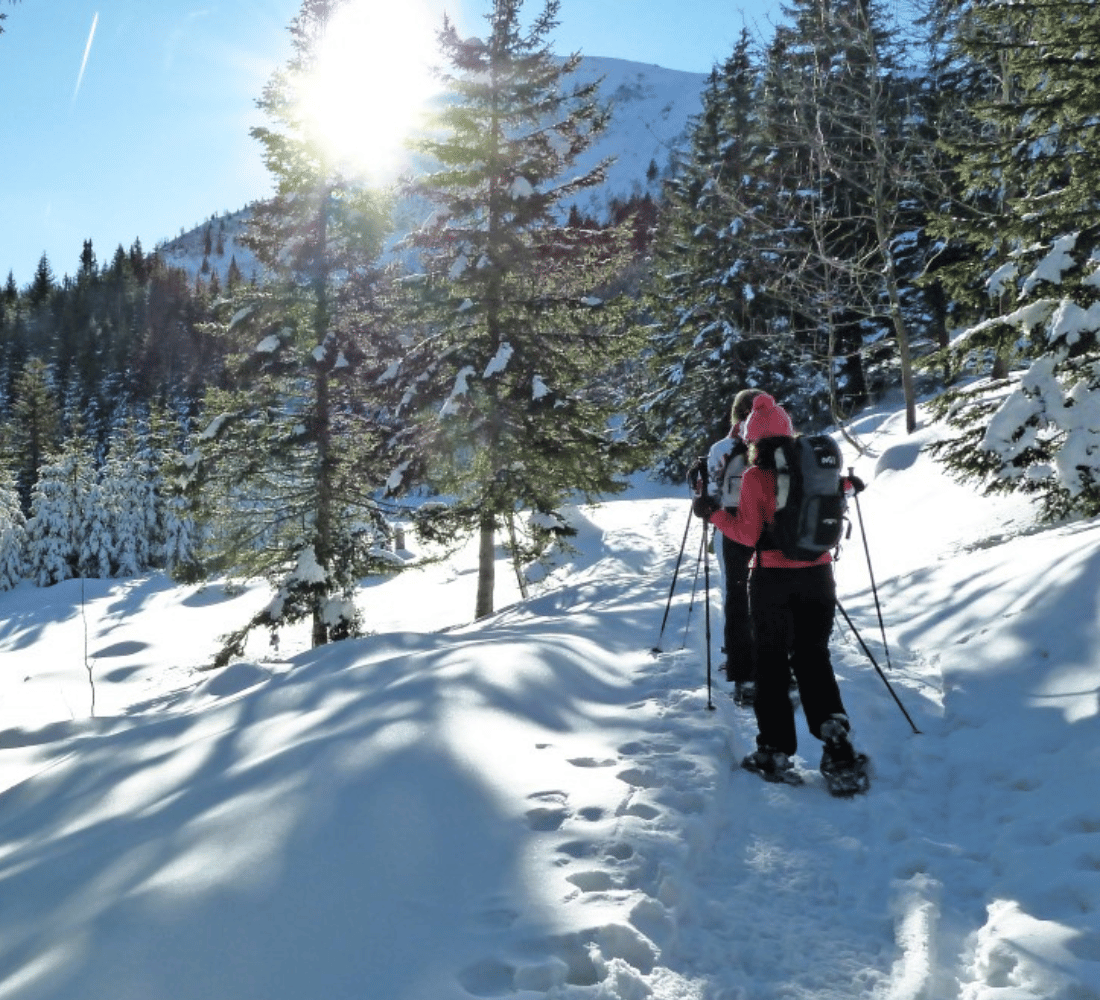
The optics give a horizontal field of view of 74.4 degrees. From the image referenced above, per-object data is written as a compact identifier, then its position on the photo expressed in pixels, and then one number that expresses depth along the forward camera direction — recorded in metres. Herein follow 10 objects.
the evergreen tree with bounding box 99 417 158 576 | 46.66
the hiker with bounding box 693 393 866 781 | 4.48
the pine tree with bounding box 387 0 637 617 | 14.24
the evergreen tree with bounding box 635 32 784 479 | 25.25
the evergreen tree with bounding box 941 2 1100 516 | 7.41
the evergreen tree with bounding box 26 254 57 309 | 104.94
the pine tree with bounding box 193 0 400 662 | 14.47
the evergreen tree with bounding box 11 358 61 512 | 52.19
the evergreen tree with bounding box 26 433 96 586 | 45.00
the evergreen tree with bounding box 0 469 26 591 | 43.19
